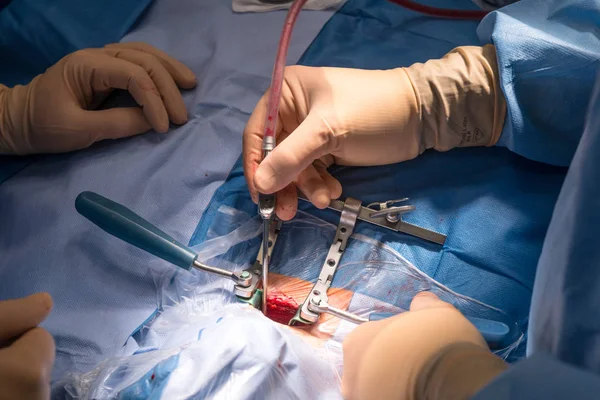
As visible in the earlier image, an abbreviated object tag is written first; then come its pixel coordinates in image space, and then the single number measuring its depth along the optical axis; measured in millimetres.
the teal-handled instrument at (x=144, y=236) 920
